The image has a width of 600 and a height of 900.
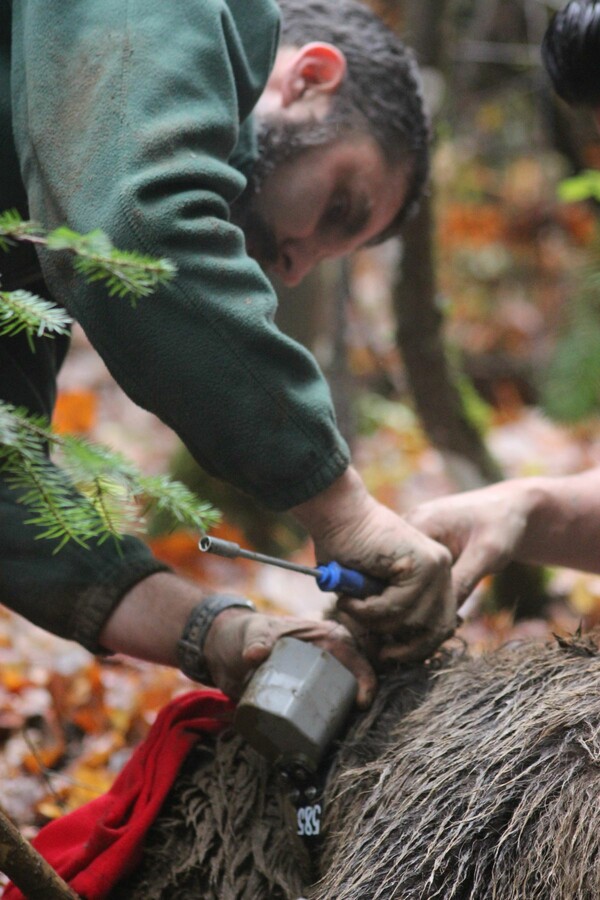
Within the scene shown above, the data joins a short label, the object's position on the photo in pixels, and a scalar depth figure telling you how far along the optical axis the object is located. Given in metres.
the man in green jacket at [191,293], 2.88
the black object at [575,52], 3.12
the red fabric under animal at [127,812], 2.93
